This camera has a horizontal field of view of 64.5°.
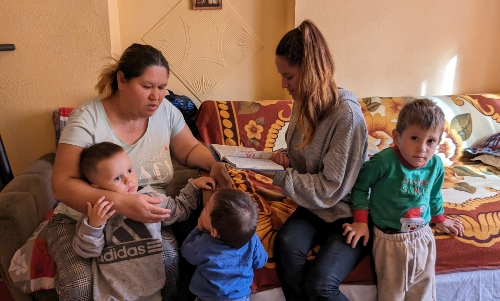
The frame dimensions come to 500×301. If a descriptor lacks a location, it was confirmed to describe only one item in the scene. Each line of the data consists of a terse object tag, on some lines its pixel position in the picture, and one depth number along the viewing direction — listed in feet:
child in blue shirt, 4.00
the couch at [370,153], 4.75
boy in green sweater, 4.58
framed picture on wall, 8.12
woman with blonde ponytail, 4.48
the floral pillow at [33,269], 4.52
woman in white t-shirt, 4.32
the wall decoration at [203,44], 8.18
